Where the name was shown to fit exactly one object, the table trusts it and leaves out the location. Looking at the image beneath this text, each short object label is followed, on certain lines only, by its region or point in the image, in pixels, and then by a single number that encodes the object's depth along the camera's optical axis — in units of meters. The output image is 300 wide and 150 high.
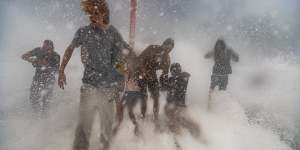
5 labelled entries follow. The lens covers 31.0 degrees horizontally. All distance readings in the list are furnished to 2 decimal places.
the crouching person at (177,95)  8.78
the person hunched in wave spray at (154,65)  8.38
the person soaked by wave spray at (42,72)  10.53
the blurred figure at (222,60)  11.92
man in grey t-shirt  6.14
